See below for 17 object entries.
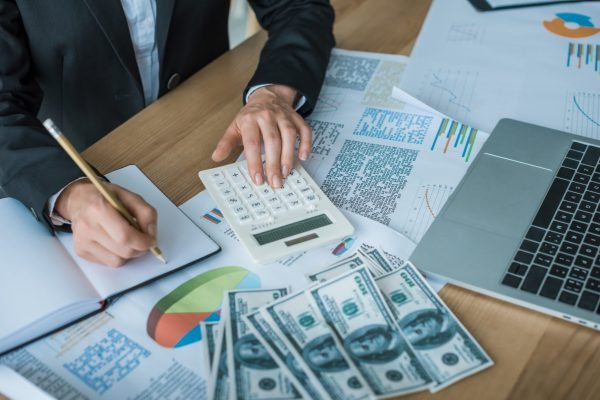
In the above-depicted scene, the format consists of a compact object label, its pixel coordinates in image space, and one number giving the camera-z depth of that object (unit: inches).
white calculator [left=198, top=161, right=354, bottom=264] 28.4
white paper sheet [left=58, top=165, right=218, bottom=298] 26.9
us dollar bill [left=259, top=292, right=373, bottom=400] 22.0
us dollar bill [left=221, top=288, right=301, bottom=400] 22.1
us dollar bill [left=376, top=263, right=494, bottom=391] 23.3
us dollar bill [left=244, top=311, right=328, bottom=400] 22.0
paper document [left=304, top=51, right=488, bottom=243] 31.5
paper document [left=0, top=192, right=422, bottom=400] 23.3
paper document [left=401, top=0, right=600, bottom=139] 37.6
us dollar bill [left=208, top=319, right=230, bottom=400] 22.3
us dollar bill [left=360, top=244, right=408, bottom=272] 27.7
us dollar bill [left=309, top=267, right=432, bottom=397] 22.7
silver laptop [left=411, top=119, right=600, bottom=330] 25.5
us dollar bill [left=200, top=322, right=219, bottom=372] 23.6
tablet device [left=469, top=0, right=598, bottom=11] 48.5
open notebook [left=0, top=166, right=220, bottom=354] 24.9
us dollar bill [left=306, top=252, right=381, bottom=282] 27.1
